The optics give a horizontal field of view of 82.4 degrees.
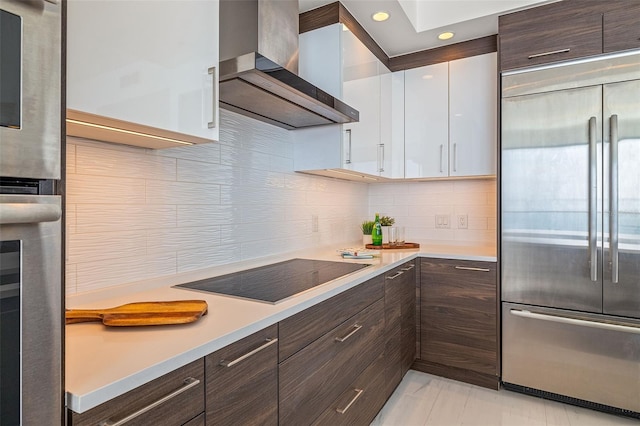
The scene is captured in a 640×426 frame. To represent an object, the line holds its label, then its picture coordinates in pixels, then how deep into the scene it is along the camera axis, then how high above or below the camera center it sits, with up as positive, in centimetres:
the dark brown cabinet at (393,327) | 206 -68
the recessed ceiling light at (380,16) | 221 +120
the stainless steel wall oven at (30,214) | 54 +0
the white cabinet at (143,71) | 92 +40
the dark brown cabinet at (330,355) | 123 -57
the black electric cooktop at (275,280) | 136 -29
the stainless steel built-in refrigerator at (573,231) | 201 -10
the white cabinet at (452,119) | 259 +70
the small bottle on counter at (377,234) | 277 -16
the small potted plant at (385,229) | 283 -13
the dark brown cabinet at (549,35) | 207 +106
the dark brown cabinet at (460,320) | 238 -73
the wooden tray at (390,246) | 269 -25
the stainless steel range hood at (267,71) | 136 +53
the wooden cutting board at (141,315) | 99 -29
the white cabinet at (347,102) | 212 +70
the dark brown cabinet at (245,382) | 93 -47
